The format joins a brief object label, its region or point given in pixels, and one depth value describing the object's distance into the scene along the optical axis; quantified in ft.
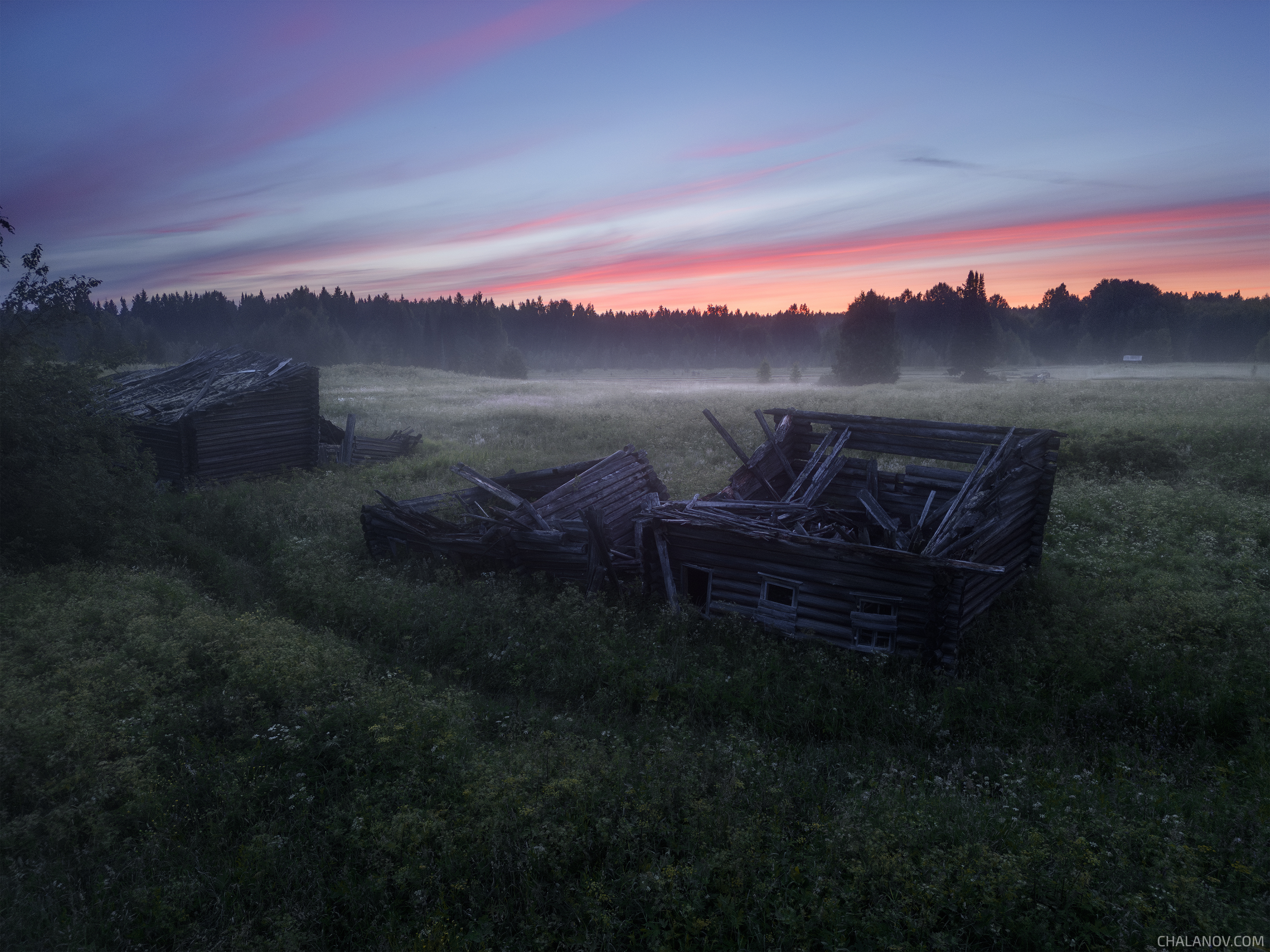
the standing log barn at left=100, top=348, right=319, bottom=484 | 66.39
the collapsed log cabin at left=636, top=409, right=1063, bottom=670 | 29.99
